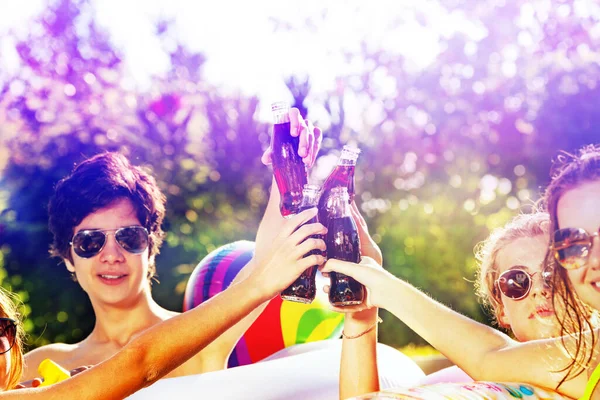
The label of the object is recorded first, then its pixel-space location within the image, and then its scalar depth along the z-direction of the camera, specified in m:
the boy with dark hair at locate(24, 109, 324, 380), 2.75
